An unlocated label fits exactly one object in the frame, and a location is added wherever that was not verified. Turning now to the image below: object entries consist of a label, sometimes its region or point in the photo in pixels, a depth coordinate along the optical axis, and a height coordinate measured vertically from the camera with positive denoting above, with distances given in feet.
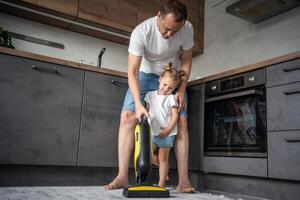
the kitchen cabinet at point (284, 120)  4.93 +0.51
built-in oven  5.67 +0.65
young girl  5.71 +0.57
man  5.57 +1.52
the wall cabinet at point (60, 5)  7.03 +3.20
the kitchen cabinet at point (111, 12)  7.74 +3.42
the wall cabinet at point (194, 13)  8.86 +4.03
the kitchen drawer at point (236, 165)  5.40 -0.31
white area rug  4.31 -0.78
